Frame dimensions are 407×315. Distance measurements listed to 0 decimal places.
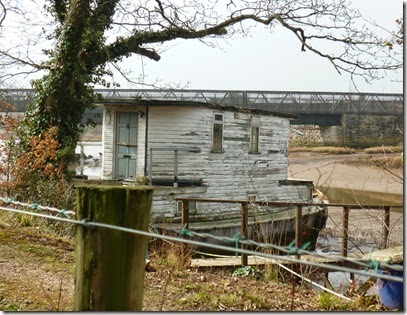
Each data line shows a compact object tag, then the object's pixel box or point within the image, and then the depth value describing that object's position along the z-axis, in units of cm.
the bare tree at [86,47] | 1561
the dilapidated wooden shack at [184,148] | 1614
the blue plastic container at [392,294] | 571
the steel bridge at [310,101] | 3581
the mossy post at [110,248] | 268
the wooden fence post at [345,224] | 893
